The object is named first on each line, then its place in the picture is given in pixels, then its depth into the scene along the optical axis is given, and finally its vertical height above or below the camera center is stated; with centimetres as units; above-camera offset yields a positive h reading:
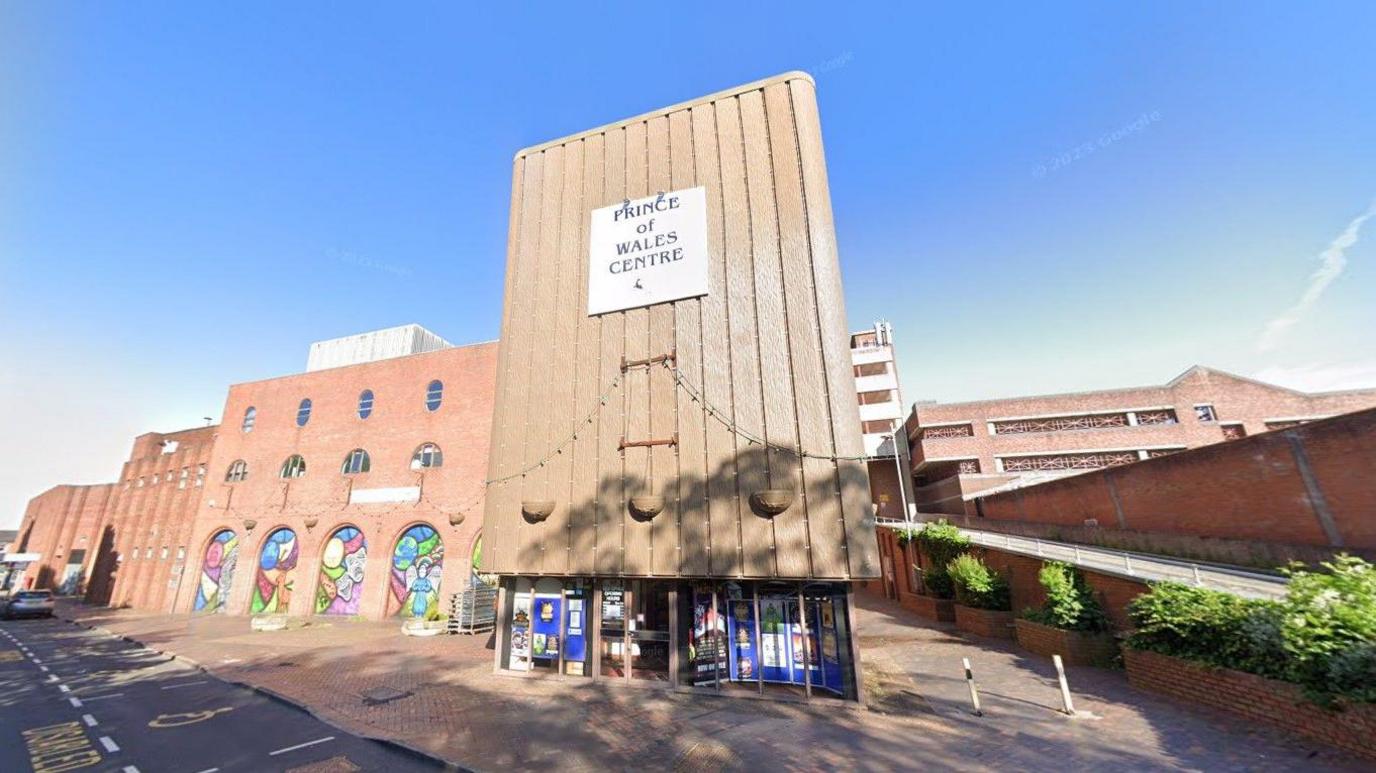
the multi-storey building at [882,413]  5016 +1158
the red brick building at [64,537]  4500 +229
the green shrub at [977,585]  1698 -184
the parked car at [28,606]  3020 -243
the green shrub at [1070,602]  1263 -186
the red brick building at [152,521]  3384 +264
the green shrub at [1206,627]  827 -186
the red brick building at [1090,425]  3728 +729
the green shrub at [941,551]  2038 -86
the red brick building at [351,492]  2542 +315
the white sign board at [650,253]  1475 +824
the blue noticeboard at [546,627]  1412 -222
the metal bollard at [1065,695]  923 -296
